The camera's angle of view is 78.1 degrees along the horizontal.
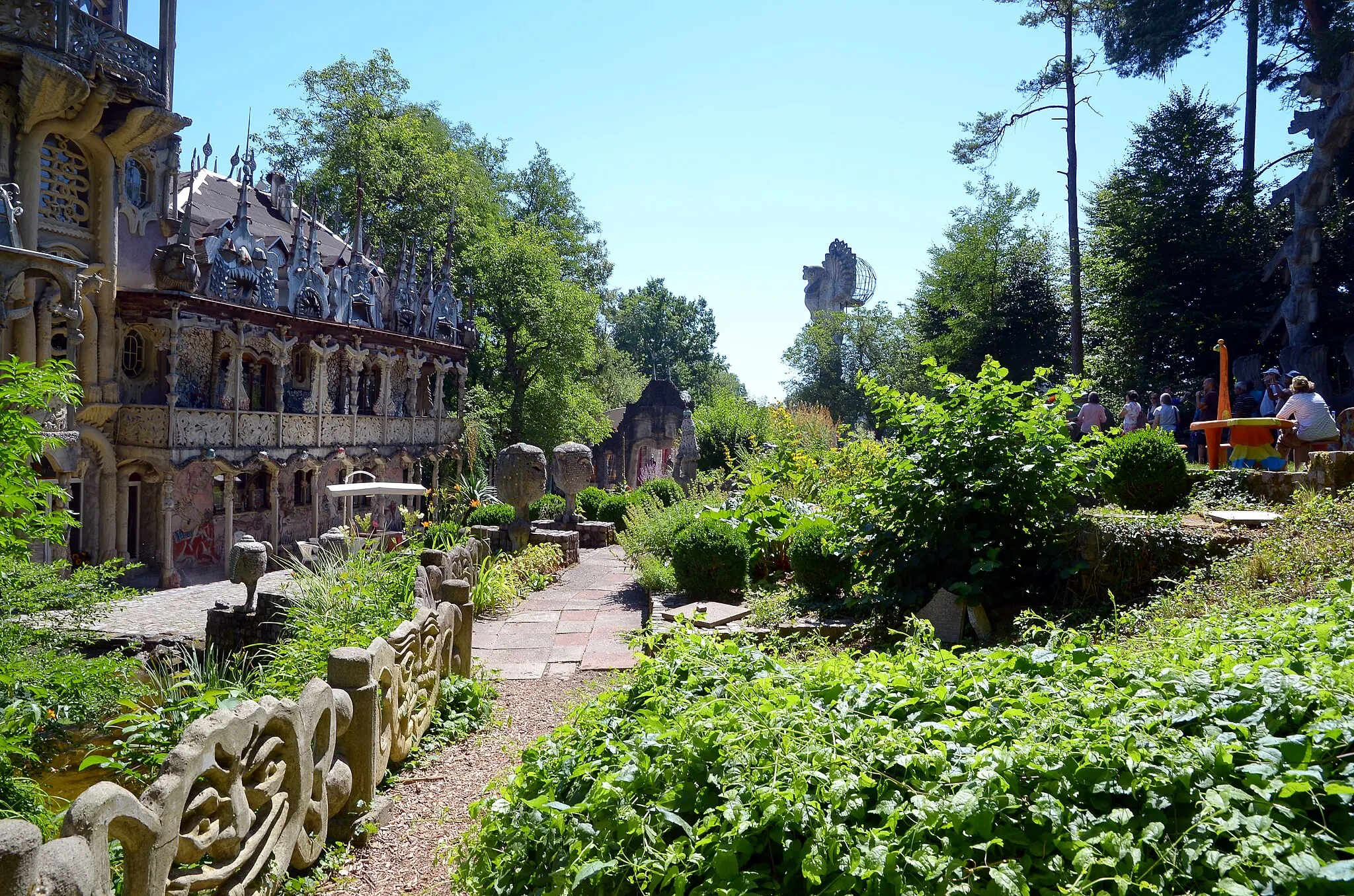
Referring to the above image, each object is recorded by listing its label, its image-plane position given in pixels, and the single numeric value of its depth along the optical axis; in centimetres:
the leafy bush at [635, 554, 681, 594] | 1077
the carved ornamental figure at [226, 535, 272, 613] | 991
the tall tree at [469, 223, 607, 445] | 3020
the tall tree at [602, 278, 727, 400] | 6119
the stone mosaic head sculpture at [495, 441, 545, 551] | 1588
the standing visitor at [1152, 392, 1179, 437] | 1293
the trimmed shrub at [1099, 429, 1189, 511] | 761
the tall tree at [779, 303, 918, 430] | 4400
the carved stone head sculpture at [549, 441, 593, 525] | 1816
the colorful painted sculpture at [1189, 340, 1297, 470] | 916
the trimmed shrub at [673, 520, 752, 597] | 934
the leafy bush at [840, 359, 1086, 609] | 673
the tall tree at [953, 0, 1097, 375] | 2195
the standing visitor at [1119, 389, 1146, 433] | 1270
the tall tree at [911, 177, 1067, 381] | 2881
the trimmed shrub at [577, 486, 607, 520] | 1978
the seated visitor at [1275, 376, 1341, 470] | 902
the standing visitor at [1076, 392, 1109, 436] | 1266
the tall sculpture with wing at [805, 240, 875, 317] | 5019
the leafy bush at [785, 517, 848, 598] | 802
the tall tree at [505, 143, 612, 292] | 3759
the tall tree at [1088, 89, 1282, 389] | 2292
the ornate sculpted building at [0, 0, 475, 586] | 1507
